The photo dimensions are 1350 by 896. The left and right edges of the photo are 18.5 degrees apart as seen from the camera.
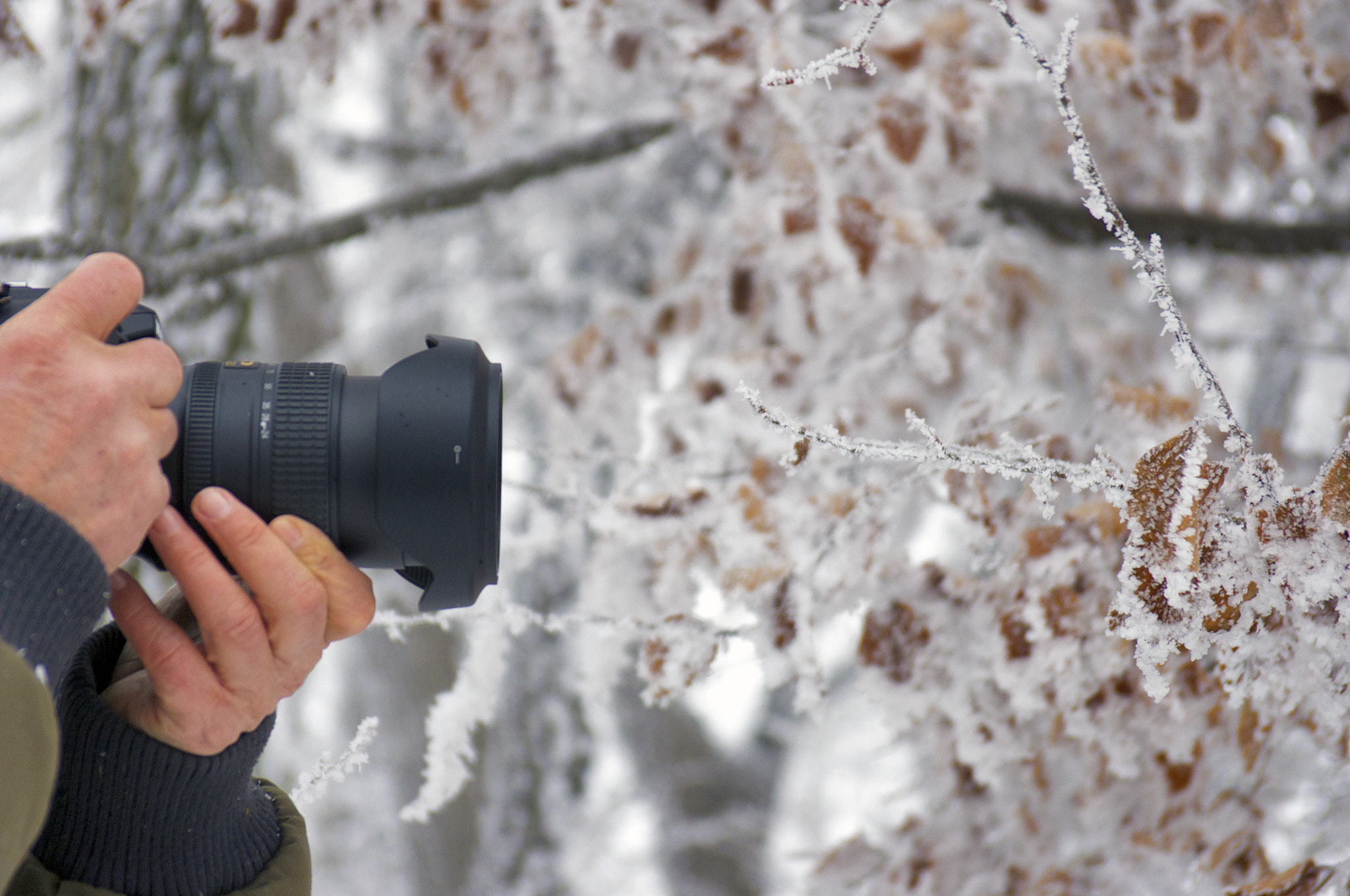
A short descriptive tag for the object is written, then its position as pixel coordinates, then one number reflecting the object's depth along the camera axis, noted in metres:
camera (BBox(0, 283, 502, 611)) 1.73
